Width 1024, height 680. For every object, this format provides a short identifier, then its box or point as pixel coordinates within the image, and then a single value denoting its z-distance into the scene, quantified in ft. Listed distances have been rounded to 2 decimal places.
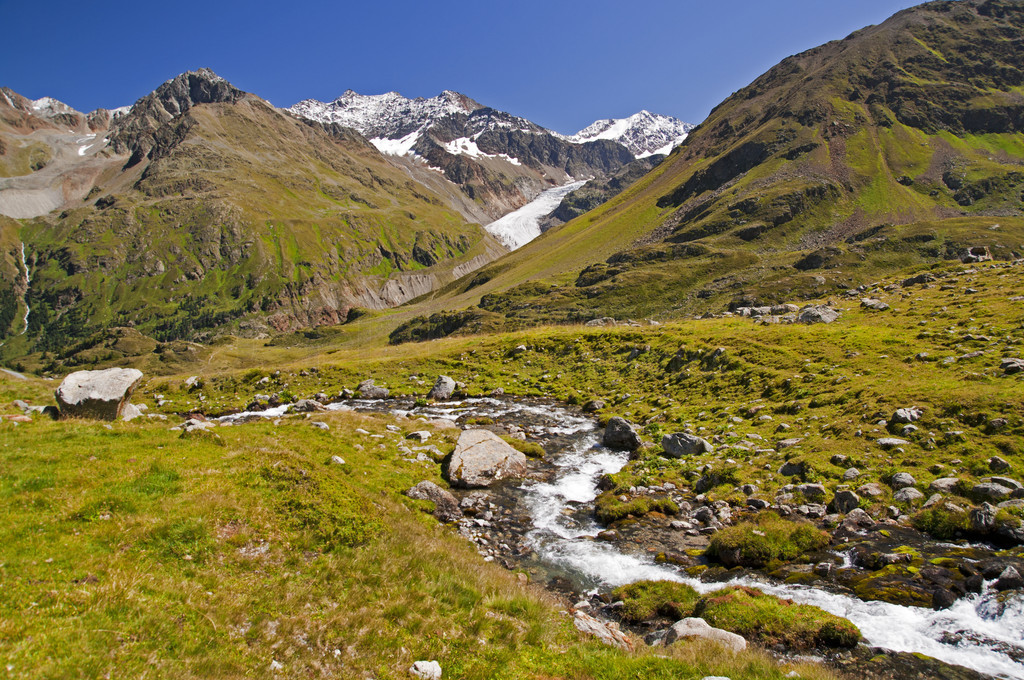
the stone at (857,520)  57.77
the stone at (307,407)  133.84
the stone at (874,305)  146.24
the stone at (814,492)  64.34
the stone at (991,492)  54.19
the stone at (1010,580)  43.52
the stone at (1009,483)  54.60
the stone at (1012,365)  76.13
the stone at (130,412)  85.60
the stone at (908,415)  72.23
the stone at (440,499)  71.46
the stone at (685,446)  86.77
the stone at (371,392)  170.19
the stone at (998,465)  57.82
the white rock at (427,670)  32.94
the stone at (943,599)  43.70
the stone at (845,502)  60.95
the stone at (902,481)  61.00
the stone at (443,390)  164.04
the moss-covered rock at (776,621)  41.52
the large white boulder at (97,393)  76.24
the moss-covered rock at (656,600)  48.83
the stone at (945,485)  58.03
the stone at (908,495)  58.70
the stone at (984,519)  51.19
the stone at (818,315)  152.35
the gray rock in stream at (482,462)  84.74
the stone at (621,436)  101.65
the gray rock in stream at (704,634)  39.19
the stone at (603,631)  41.50
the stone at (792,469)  70.79
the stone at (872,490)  61.46
